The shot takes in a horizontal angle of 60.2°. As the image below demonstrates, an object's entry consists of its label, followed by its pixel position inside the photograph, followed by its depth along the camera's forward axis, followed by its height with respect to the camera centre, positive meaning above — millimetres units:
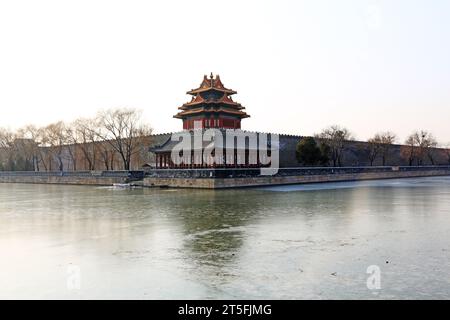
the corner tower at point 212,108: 43500 +6602
